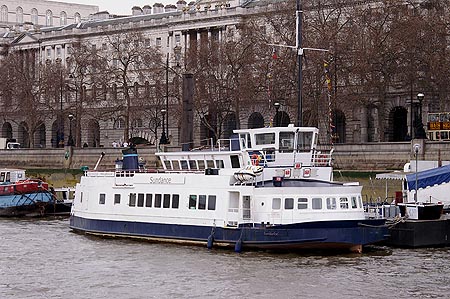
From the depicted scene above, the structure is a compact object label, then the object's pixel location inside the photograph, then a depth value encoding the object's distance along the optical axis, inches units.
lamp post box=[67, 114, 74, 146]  3749.3
